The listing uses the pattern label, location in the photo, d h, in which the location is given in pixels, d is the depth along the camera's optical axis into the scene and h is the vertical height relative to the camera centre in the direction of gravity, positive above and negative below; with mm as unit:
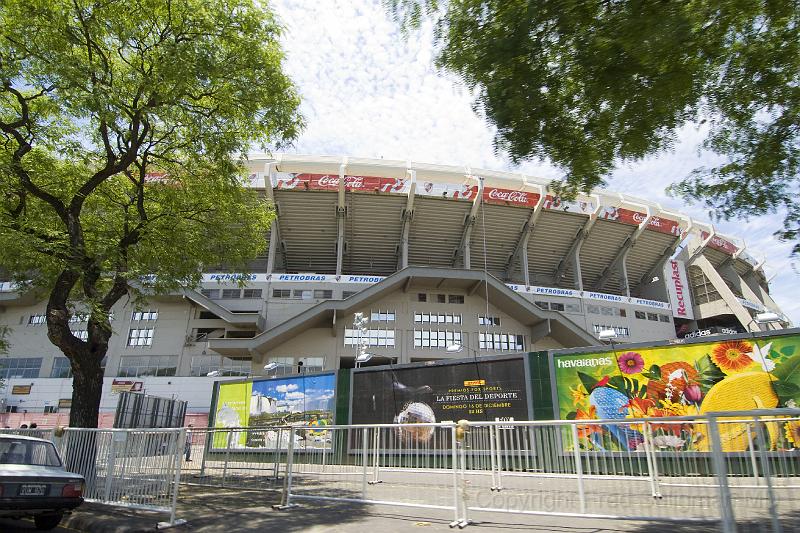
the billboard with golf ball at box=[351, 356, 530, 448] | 14266 +977
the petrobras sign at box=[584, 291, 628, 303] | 41684 +11132
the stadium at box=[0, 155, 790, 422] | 35344 +10329
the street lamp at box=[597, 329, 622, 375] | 13203 +2506
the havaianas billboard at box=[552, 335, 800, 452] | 11242 +1189
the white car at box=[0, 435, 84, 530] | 6289 -868
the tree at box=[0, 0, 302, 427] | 9211 +6228
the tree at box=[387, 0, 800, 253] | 4609 +3678
